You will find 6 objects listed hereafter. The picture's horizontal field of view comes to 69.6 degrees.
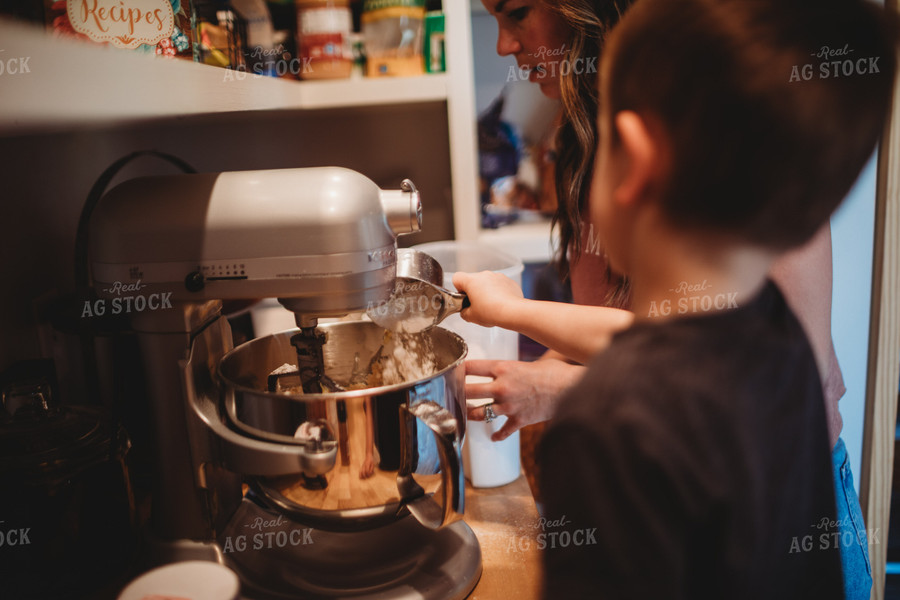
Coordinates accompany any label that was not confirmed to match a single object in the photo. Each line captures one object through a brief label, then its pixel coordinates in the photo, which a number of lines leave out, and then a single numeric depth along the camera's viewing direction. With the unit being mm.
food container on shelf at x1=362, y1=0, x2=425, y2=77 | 1159
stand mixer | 597
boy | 412
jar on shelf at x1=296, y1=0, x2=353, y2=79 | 1126
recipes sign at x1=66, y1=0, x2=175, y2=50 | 552
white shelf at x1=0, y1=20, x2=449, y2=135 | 399
